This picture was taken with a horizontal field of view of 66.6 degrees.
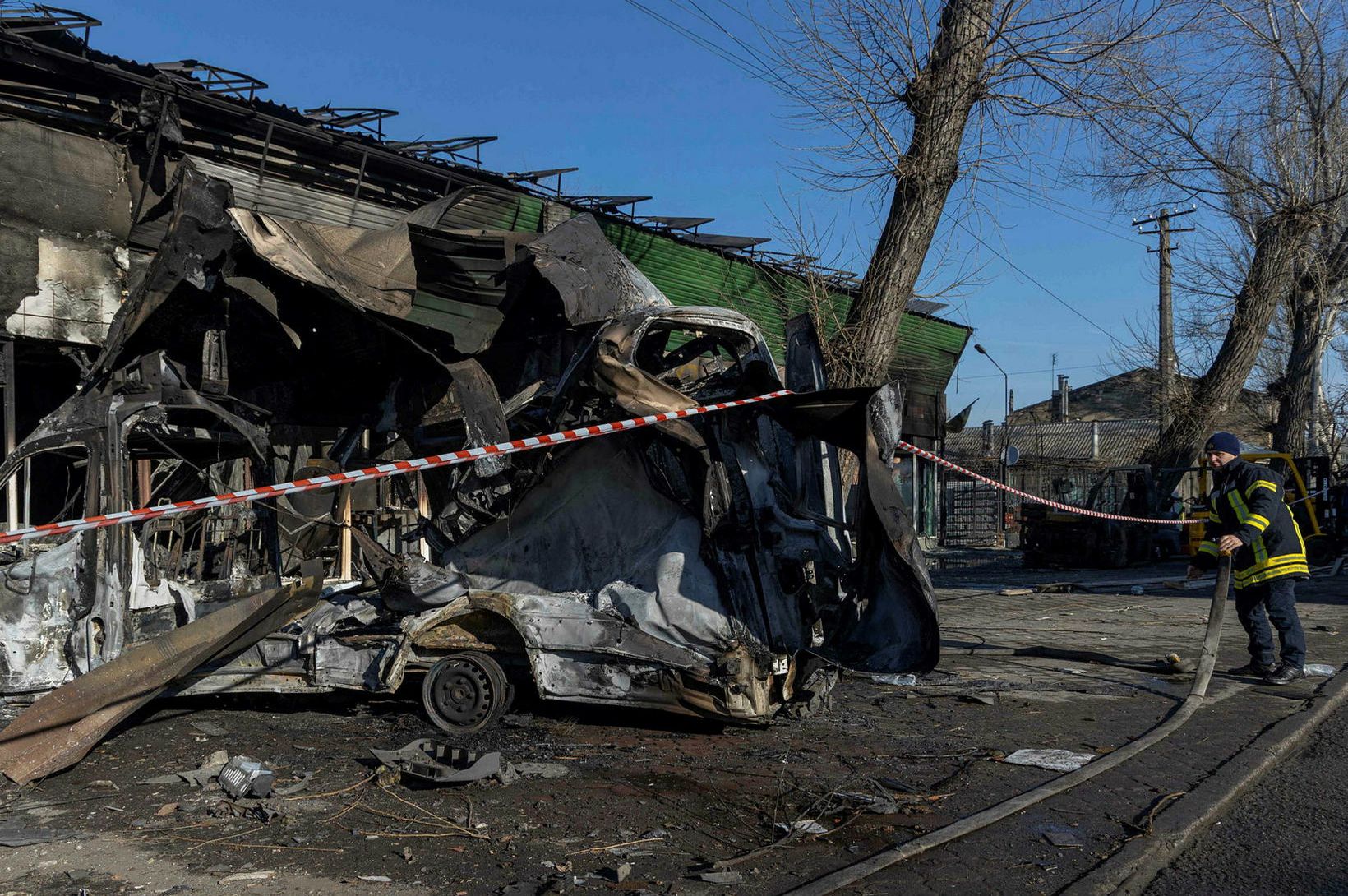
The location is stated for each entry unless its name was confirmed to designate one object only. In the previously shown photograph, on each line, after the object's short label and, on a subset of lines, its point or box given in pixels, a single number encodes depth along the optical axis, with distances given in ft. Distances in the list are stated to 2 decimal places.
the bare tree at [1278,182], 54.03
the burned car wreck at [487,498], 17.84
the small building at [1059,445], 94.53
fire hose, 11.45
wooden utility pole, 67.10
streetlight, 88.98
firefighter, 22.80
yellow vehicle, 57.62
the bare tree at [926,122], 29.81
